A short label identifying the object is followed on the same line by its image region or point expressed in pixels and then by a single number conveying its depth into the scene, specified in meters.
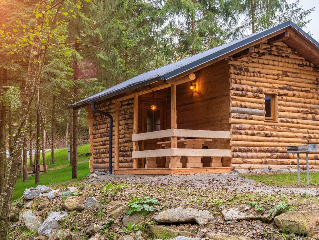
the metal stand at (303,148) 9.30
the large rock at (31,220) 9.72
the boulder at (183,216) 6.51
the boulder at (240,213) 6.19
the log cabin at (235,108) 12.05
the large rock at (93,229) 7.71
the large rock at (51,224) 8.93
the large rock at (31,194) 11.10
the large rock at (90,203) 8.94
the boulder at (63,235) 8.16
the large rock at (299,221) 5.48
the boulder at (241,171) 12.24
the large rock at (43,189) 11.24
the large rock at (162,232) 6.48
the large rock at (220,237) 5.66
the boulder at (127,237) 6.94
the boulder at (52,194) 10.71
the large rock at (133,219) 7.23
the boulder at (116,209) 7.84
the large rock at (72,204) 9.17
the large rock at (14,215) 10.64
